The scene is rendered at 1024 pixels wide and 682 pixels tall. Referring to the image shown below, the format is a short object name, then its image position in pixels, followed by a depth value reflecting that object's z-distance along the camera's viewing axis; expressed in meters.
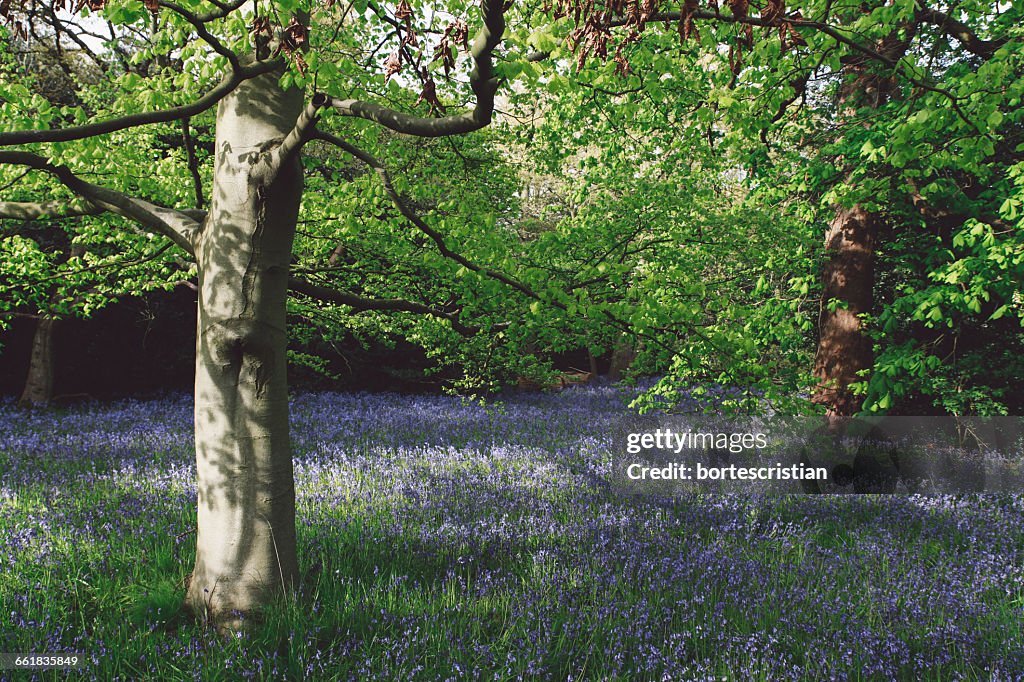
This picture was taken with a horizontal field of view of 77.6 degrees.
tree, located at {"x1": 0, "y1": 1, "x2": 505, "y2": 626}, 3.45
